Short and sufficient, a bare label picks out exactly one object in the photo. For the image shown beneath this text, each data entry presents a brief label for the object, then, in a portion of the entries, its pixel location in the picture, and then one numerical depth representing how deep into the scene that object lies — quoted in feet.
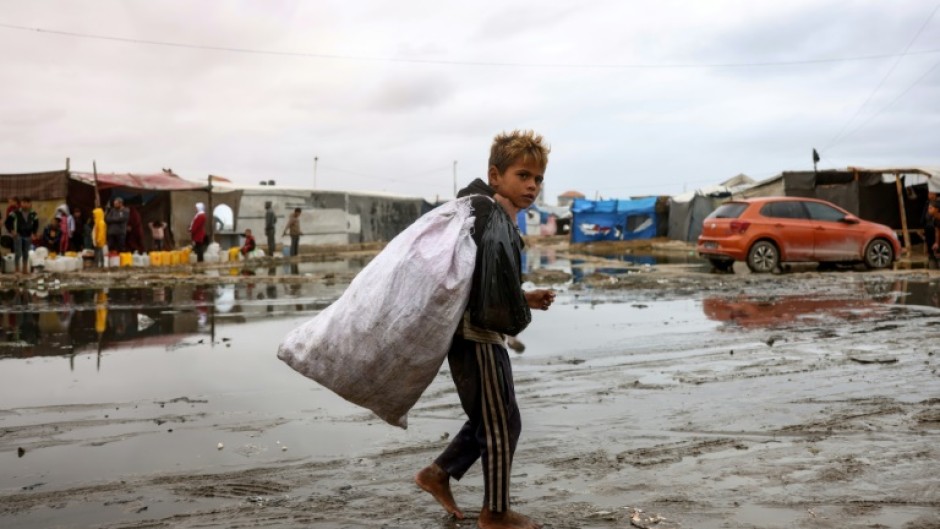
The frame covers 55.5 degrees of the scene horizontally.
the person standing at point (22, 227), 62.80
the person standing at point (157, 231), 88.58
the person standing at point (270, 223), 94.63
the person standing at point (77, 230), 81.56
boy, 11.37
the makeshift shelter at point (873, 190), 89.45
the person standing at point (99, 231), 71.31
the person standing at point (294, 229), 92.71
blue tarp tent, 133.18
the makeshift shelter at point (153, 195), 84.79
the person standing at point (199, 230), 82.38
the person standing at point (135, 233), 86.07
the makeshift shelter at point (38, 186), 80.48
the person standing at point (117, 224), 78.23
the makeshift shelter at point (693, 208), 119.65
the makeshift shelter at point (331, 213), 111.86
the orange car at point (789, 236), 60.75
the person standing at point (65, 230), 80.18
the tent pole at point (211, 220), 92.01
